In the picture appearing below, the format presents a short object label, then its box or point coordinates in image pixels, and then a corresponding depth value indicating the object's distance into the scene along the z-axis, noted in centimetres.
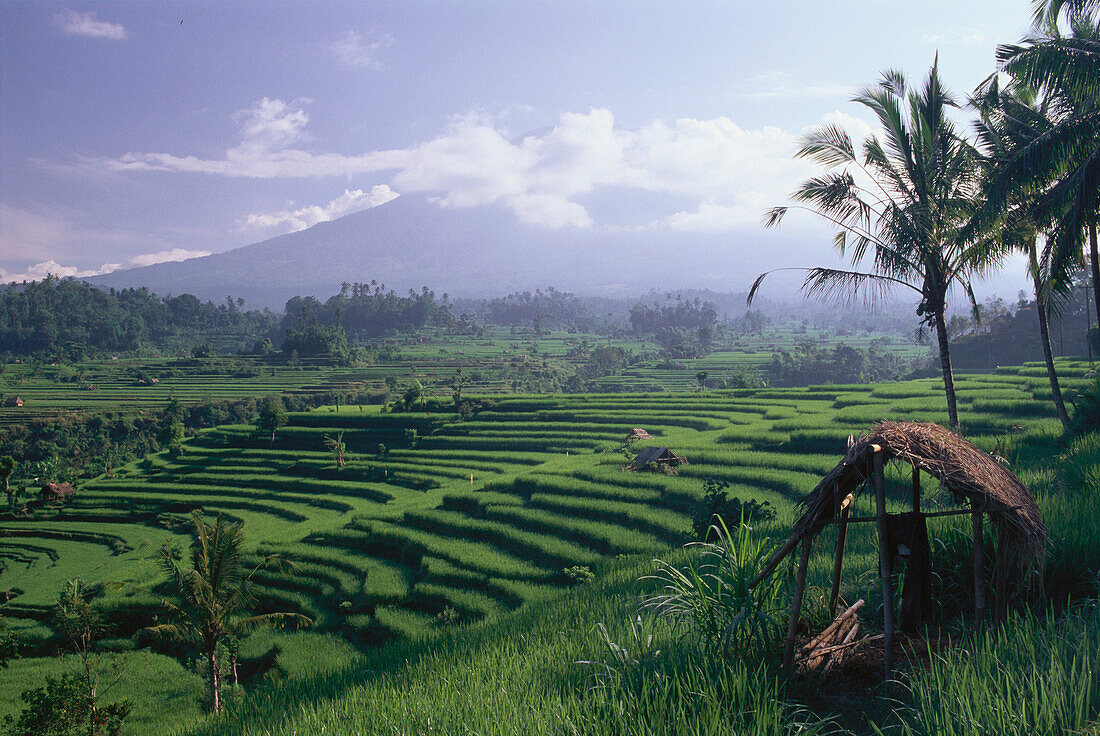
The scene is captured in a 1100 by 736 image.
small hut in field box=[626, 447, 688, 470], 2372
